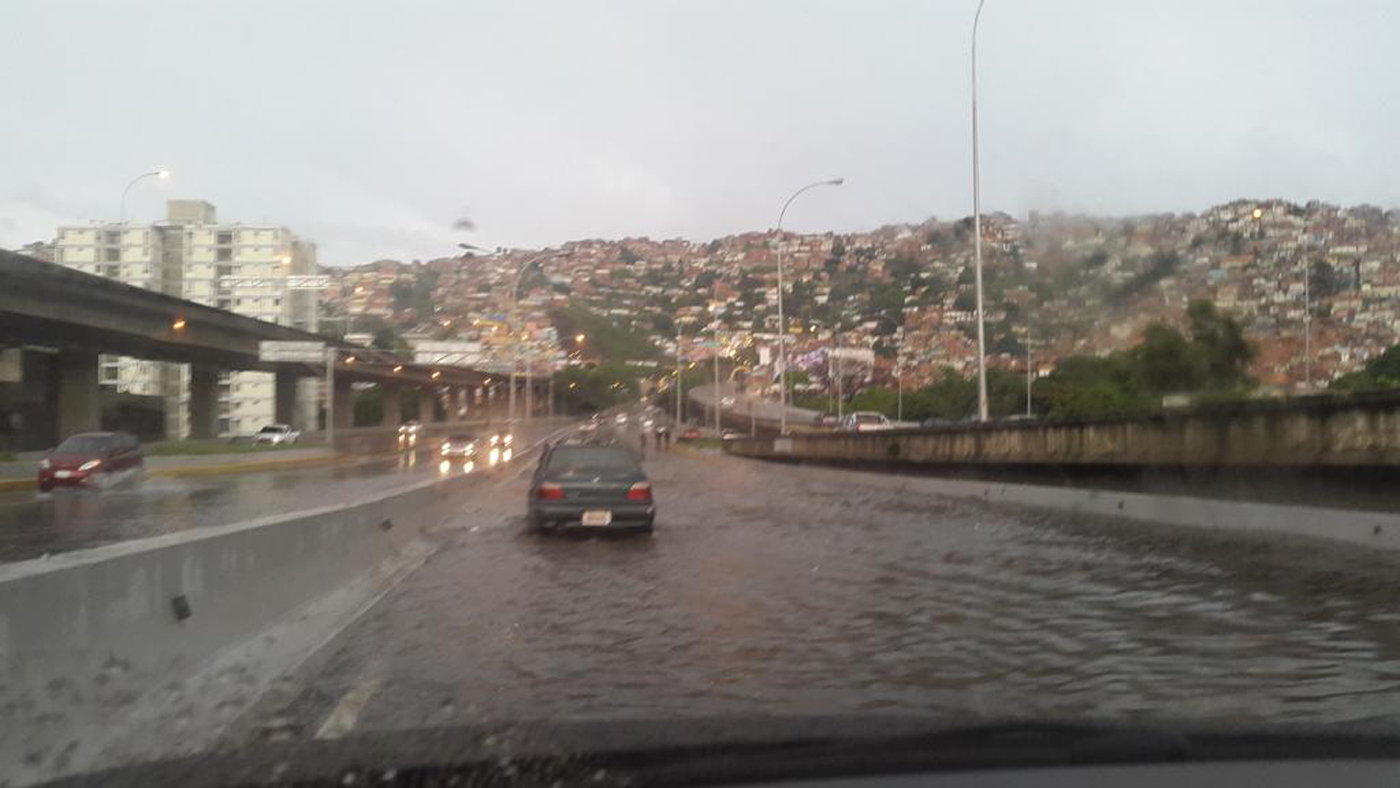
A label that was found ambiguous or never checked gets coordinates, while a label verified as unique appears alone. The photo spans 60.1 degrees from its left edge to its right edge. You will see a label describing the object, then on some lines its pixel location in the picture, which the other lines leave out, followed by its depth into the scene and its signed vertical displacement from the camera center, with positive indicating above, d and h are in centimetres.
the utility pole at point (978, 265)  2816 +398
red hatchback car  3020 -60
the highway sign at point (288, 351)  5859 +415
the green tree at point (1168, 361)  1869 +118
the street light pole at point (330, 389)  5855 +231
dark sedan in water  1752 -91
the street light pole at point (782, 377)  5035 +248
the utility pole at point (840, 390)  6312 +246
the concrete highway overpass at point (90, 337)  4112 +403
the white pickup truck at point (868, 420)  5417 +73
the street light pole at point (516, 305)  5917 +744
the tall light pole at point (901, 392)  5056 +182
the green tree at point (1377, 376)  1806 +91
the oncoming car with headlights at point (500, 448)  4665 -52
